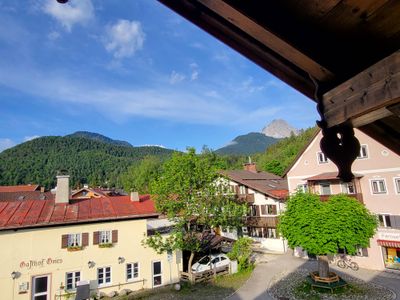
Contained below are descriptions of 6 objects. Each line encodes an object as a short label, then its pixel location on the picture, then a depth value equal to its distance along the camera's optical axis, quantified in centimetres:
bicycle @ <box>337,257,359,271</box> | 2387
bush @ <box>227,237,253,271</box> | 2456
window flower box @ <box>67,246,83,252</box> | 1898
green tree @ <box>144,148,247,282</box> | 2167
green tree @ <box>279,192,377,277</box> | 1816
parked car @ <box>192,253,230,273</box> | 2367
